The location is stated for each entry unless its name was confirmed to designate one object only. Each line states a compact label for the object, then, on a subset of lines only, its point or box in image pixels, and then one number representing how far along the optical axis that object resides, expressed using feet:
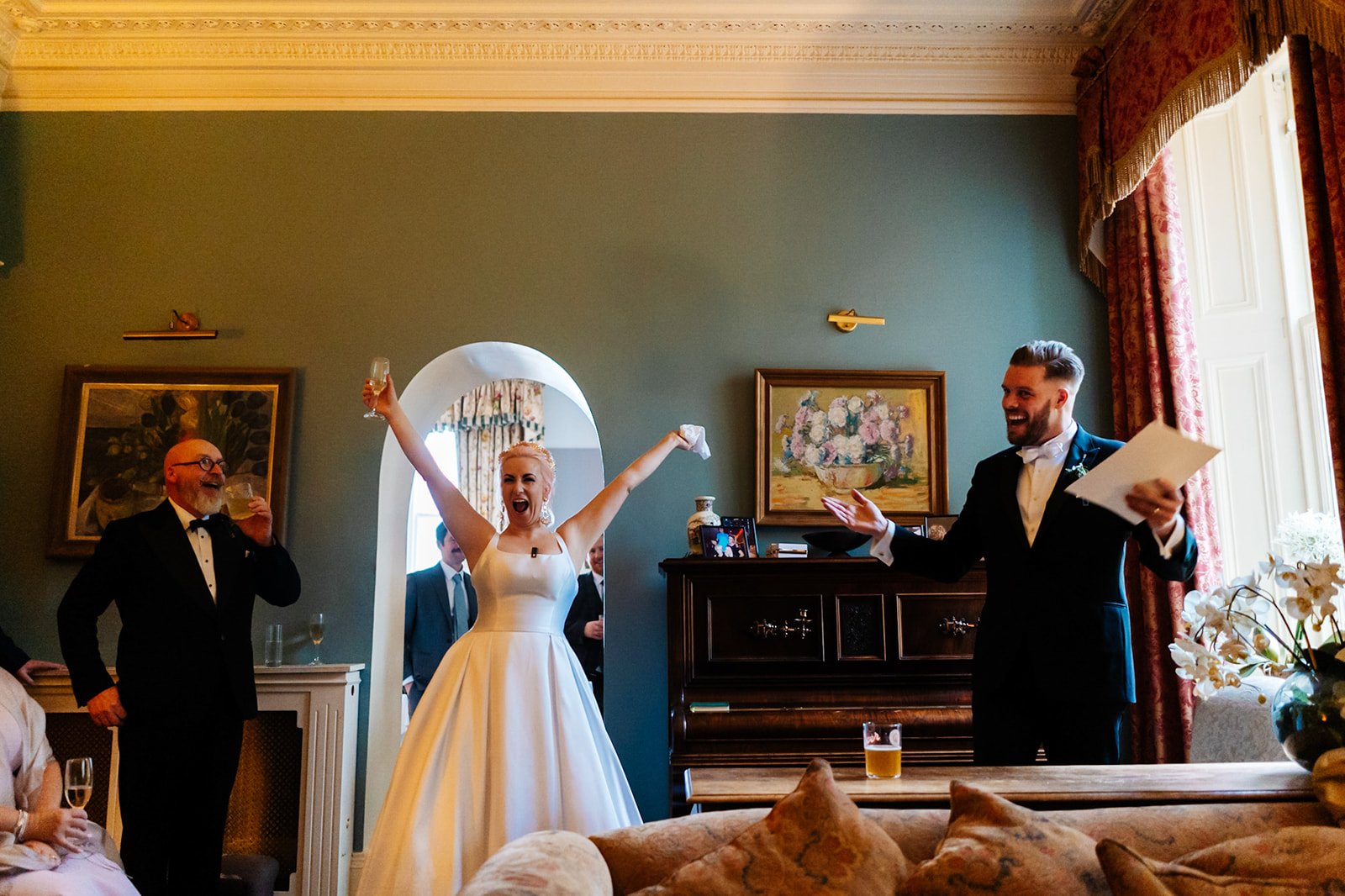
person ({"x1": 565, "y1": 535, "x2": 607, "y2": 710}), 17.81
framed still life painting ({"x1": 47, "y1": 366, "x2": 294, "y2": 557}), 14.56
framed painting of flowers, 14.84
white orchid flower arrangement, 7.43
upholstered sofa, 5.40
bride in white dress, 9.95
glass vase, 7.11
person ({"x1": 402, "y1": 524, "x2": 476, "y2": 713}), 17.92
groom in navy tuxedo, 8.73
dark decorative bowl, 13.69
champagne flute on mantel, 14.16
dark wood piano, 12.71
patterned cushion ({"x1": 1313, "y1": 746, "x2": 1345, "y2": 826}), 6.59
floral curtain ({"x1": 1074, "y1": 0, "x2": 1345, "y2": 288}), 11.00
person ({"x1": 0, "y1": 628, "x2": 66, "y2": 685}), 12.66
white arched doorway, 14.67
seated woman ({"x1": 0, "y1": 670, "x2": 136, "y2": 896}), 8.52
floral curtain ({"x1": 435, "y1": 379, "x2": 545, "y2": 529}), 27.94
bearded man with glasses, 10.79
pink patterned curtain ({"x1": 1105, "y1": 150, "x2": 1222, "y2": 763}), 13.19
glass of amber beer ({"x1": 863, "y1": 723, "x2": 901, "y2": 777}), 7.31
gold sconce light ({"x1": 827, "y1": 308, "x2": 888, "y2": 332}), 15.24
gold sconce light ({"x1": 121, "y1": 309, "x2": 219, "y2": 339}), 14.96
